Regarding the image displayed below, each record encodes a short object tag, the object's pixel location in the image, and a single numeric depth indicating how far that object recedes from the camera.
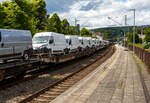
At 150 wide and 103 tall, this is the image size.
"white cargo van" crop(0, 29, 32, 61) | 11.20
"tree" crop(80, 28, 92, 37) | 86.51
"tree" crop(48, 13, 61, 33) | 44.52
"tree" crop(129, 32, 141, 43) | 75.45
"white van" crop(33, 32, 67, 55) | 16.16
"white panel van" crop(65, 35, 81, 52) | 24.14
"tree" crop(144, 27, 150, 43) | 50.17
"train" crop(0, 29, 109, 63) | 11.49
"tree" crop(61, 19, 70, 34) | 53.06
